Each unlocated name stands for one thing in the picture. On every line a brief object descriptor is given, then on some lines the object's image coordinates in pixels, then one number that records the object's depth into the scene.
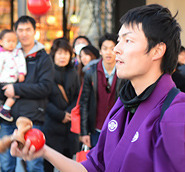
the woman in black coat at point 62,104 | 4.62
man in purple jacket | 1.52
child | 3.89
